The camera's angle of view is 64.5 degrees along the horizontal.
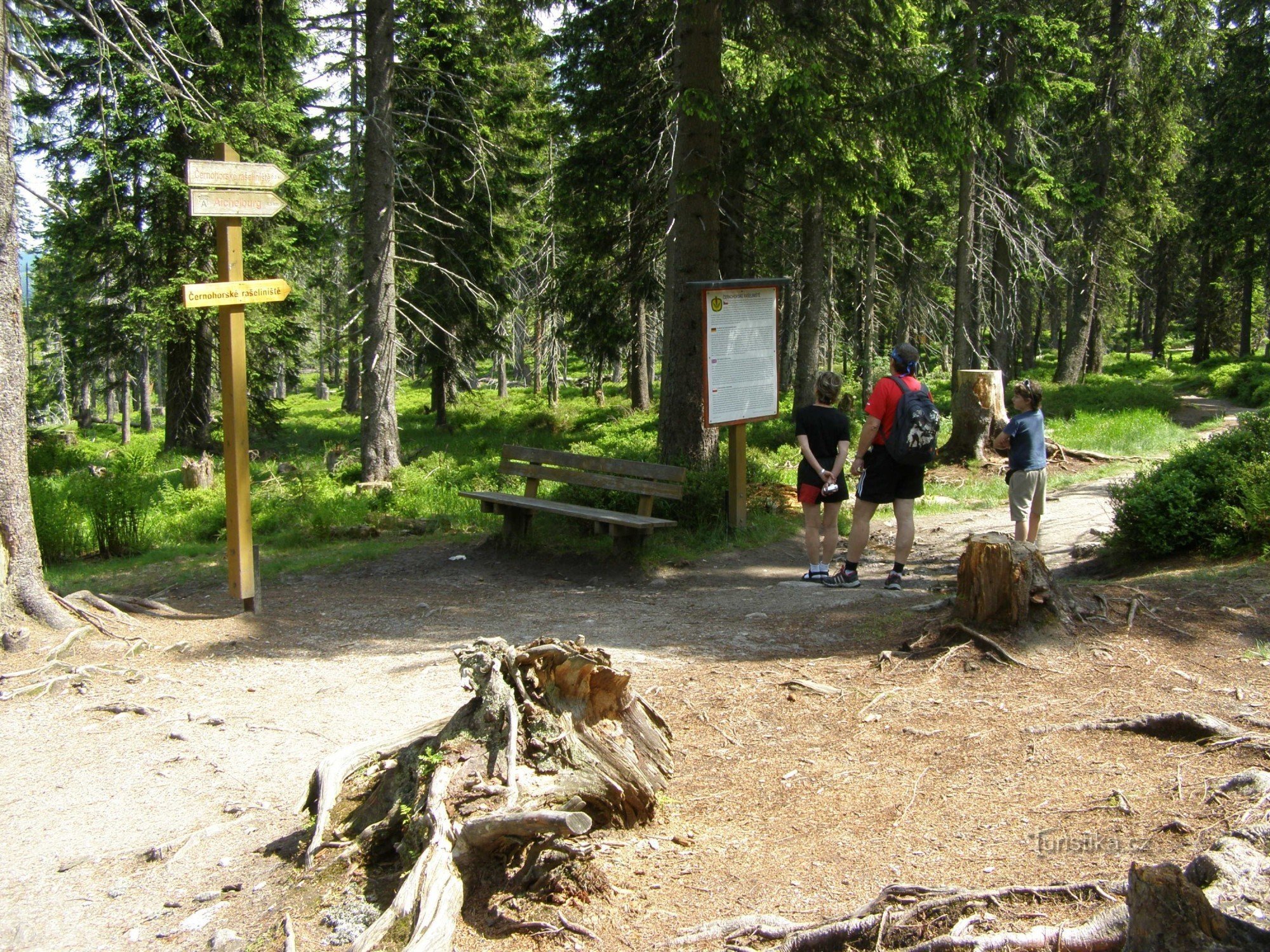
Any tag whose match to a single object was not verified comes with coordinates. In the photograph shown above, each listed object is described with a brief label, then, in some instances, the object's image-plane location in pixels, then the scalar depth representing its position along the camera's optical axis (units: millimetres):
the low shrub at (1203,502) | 7691
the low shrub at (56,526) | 11312
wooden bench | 9695
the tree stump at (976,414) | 14656
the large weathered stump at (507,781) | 3670
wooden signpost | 7836
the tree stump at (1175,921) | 2309
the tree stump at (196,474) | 17234
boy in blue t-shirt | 8500
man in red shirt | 8172
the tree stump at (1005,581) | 6047
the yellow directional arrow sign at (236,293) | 7559
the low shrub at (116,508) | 11875
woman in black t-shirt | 8719
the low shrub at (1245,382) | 22016
